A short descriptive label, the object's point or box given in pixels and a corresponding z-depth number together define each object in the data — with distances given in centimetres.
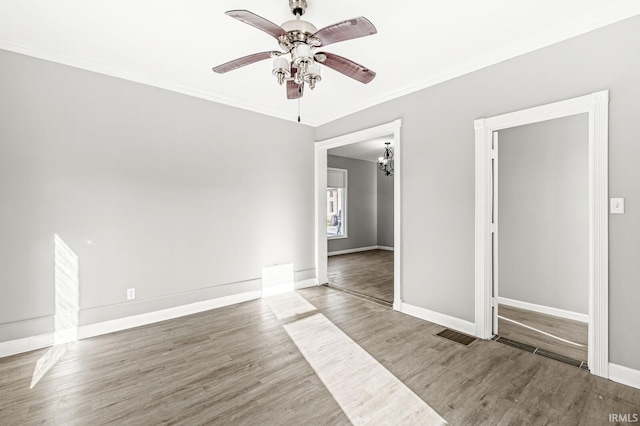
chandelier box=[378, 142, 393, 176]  721
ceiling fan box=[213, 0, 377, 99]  182
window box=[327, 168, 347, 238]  877
